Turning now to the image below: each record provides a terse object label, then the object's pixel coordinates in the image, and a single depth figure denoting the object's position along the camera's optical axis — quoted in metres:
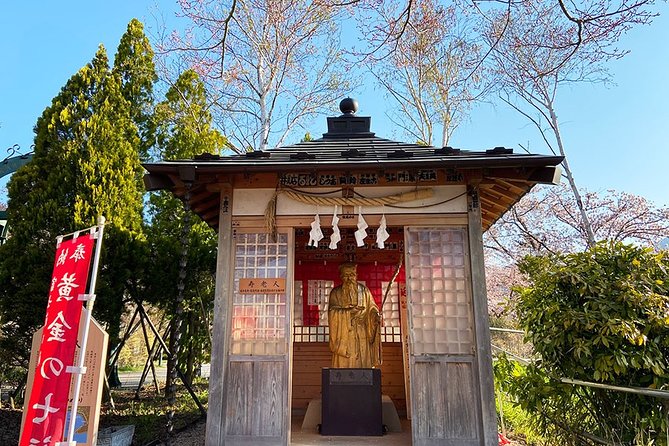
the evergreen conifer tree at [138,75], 9.50
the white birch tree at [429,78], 14.33
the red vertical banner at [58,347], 3.61
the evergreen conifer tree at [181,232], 8.77
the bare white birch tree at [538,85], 12.05
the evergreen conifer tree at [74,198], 7.22
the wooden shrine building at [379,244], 4.86
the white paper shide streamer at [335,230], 5.15
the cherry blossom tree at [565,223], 13.49
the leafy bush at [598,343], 3.93
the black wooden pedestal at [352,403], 5.81
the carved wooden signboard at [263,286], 5.21
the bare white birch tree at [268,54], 13.12
